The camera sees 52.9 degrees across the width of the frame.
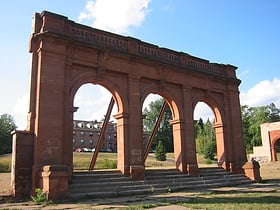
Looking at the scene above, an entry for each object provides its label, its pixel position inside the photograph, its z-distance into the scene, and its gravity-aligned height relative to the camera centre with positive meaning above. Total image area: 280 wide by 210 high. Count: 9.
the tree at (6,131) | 54.43 +4.64
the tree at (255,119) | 60.22 +6.46
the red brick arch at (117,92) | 10.72 +2.92
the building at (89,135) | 66.31 +4.01
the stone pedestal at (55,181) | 9.43 -0.96
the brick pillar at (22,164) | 10.30 -0.37
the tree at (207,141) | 41.52 +1.21
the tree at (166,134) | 58.69 +3.30
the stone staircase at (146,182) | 10.77 -1.45
